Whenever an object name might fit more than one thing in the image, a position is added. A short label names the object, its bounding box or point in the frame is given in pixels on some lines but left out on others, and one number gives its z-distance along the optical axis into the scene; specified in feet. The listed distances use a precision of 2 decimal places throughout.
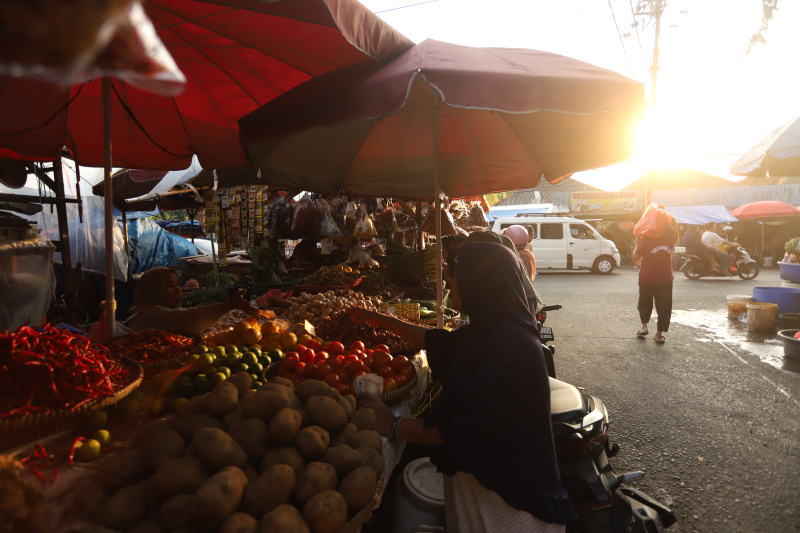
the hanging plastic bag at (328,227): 23.20
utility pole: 53.16
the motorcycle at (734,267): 51.49
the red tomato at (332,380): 7.89
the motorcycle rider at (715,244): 51.42
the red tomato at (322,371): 8.45
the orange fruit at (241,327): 10.57
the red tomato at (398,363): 9.47
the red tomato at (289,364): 8.75
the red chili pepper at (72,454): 5.00
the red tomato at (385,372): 8.98
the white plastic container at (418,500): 7.48
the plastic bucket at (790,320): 23.59
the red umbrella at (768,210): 65.87
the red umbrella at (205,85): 8.48
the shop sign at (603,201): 90.07
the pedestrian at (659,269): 23.09
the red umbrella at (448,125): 7.39
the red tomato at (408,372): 9.21
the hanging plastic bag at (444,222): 21.18
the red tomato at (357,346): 10.77
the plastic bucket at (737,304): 28.68
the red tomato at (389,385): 8.29
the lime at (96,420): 5.82
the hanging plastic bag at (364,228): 21.74
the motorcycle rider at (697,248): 51.62
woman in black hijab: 5.82
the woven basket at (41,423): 4.79
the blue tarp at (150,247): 40.34
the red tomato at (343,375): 8.58
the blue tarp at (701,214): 81.87
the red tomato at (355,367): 8.87
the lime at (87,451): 5.23
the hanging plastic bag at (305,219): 23.20
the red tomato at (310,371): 8.53
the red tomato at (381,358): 9.57
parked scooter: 6.90
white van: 57.57
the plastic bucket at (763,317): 24.72
